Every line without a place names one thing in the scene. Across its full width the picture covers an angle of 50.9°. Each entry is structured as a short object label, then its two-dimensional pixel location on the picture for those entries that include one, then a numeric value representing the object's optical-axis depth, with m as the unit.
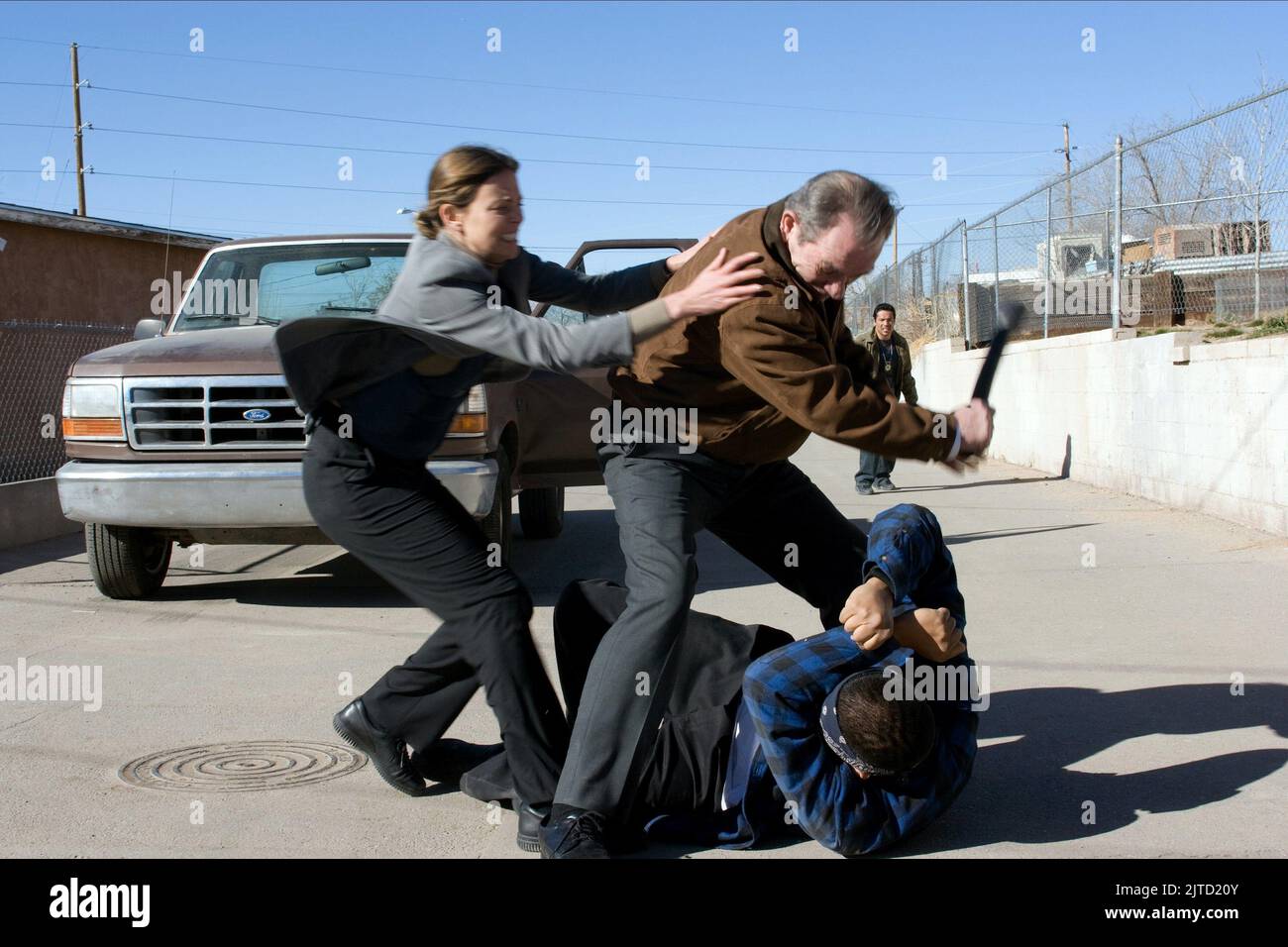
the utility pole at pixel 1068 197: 14.95
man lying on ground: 3.54
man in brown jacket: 3.54
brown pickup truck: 7.12
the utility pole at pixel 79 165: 41.03
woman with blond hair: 3.52
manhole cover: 4.46
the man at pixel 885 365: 13.92
